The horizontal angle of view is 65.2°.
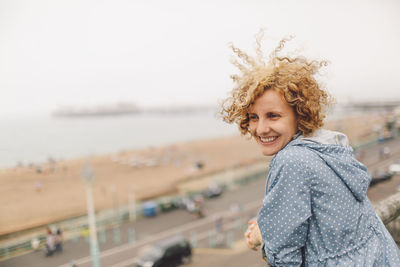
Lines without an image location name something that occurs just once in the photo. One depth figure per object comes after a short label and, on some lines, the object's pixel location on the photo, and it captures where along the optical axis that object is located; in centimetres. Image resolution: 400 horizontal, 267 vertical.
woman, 112
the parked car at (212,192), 2178
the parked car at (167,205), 1945
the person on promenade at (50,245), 1384
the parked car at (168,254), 1157
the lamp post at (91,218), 1183
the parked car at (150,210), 1873
